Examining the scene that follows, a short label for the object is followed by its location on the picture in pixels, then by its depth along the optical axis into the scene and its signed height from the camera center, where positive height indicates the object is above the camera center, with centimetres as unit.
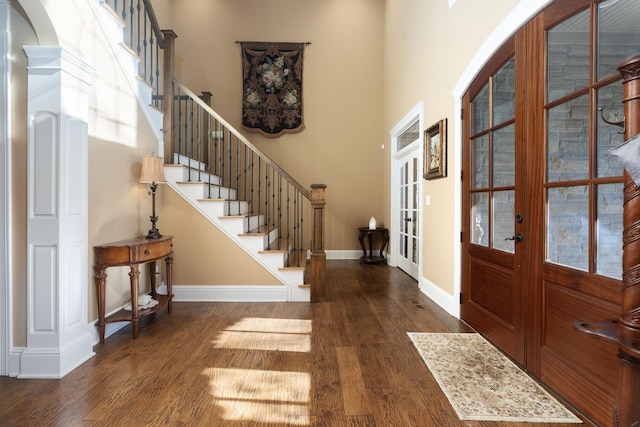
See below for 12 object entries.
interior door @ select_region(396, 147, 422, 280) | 522 +1
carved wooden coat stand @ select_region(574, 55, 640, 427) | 117 -27
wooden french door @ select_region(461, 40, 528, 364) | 251 -2
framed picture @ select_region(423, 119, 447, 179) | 379 +66
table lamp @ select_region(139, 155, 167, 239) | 332 +34
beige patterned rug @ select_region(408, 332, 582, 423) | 189 -106
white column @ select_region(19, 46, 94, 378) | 230 -1
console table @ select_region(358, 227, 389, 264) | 641 -57
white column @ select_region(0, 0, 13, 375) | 229 +20
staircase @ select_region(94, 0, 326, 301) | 398 +9
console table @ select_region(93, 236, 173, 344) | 278 -42
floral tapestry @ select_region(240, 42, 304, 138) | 671 +231
